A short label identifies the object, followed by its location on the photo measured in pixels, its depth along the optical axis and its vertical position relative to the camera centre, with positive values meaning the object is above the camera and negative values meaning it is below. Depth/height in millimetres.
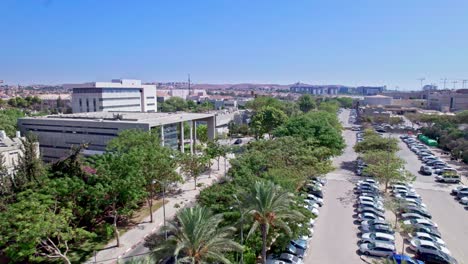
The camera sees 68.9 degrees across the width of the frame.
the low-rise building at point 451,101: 113812 -4965
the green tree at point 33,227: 17938 -7688
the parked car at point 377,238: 23906 -10653
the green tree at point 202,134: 64562 -9386
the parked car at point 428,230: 25109 -10564
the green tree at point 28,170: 22938 -5950
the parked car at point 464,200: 32562 -10803
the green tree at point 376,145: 45438 -7811
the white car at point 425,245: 22656 -10533
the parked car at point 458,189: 34881 -10464
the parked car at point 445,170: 41969 -10426
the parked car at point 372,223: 26311 -10510
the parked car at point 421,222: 26466 -10541
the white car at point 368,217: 27909 -10661
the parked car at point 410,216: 27875 -10548
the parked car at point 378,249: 22594 -10752
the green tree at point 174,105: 115812 -7164
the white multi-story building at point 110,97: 84562 -3340
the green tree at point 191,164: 35562 -8353
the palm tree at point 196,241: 16359 -7549
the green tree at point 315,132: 44375 -6214
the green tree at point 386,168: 34188 -8475
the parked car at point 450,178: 39688 -10565
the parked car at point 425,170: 43594 -10674
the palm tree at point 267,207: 18047 -6457
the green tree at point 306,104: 115000 -6125
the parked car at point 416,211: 28703 -10469
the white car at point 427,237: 23938 -10577
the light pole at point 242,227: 18212 -7721
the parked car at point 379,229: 25353 -10612
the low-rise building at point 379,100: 141862 -5843
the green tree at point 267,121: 68625 -7102
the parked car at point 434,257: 21584 -10793
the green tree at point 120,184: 23641 -6947
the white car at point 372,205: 30255 -10523
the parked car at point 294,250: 21734 -10555
